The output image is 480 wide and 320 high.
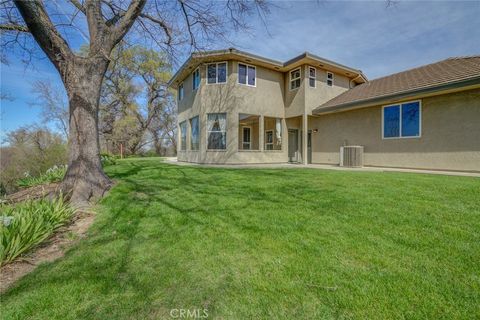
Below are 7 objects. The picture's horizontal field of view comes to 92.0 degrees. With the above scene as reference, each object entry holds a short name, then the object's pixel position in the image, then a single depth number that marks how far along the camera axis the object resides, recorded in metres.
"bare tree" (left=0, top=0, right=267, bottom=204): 5.14
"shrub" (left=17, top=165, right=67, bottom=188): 7.60
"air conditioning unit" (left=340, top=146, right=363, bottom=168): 11.40
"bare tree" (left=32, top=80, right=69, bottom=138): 25.11
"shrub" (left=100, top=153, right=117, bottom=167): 14.30
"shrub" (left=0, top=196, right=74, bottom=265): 2.83
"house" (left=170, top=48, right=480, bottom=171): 9.16
